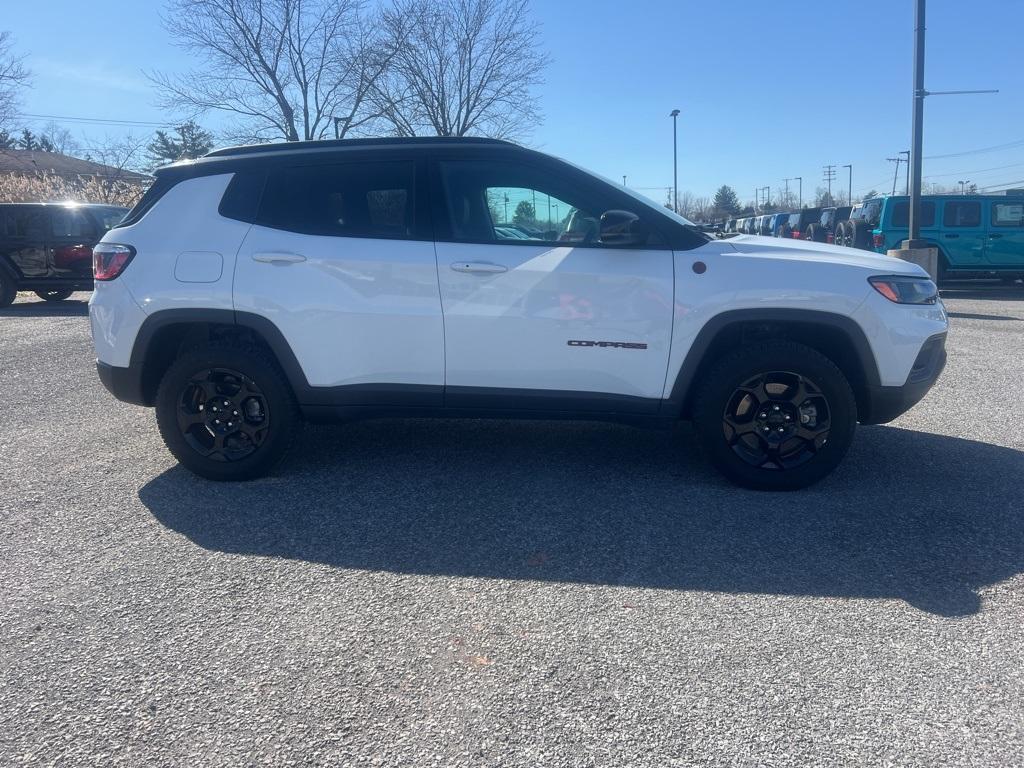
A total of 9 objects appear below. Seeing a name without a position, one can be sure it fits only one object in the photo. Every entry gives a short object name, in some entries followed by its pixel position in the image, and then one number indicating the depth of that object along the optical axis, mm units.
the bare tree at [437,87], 26219
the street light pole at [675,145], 37909
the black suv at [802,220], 27983
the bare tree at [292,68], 26031
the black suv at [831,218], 24280
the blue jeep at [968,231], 16141
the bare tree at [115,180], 28236
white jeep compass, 4191
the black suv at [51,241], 13242
